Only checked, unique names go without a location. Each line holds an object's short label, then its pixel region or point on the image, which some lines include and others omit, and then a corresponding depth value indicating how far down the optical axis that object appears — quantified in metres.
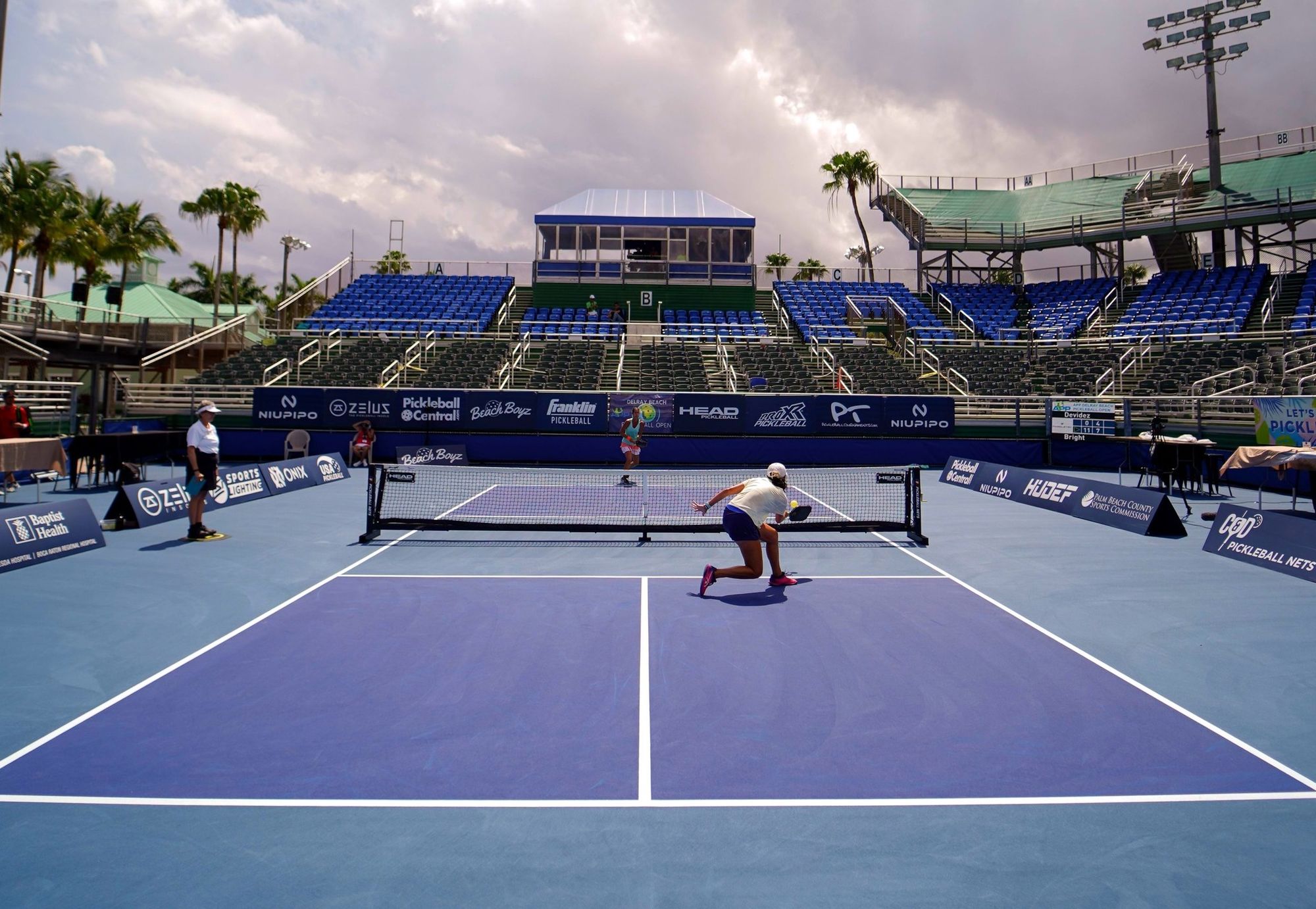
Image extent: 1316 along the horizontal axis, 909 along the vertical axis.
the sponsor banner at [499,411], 26.62
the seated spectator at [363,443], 24.88
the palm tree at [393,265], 57.54
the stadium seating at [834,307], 37.12
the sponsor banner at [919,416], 27.36
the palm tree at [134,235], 44.31
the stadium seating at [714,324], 36.84
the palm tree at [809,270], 46.39
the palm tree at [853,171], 55.19
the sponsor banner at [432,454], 24.88
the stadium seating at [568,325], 35.19
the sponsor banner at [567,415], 26.72
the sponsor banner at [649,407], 26.89
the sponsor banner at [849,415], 27.17
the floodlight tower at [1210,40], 39.03
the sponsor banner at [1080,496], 14.10
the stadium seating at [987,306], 38.94
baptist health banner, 10.45
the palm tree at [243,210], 50.56
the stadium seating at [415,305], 36.53
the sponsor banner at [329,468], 21.27
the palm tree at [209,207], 50.00
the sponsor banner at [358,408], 26.75
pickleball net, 13.23
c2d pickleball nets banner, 10.74
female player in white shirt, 9.78
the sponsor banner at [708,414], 26.92
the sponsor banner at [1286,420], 19.50
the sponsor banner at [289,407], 26.78
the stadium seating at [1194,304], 33.56
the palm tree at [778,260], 66.19
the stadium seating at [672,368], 30.55
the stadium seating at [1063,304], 38.19
